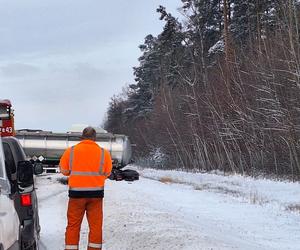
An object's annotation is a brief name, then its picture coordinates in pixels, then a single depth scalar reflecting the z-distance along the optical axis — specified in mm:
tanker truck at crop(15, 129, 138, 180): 36750
